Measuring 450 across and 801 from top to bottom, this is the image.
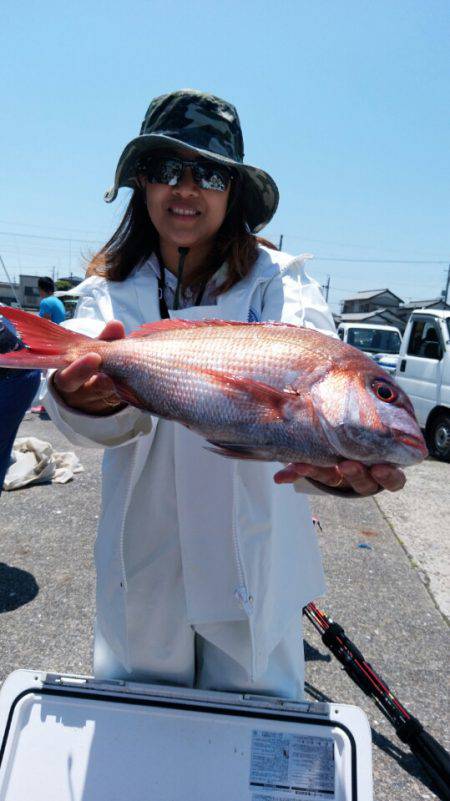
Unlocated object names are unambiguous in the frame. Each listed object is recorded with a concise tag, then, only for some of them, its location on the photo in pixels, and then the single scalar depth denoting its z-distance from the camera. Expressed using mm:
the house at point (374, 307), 38969
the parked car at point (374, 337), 15383
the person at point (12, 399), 3664
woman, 1615
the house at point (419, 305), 34781
